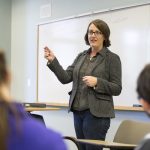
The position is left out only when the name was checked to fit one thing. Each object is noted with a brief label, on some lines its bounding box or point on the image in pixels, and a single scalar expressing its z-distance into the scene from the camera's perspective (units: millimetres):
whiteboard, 4799
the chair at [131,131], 3212
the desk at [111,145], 2418
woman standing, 3182
